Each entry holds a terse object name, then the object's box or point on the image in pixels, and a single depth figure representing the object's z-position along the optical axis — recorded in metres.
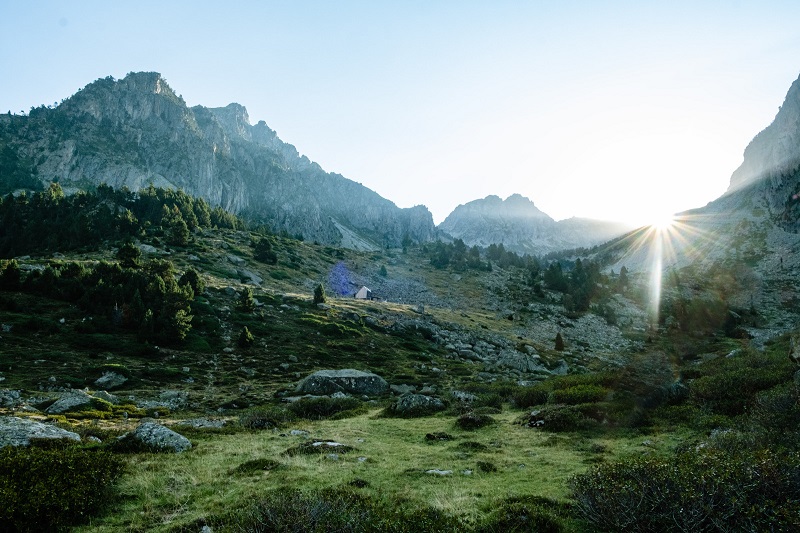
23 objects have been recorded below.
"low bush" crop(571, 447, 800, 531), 7.34
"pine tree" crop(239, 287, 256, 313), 52.84
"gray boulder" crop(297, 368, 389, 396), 31.33
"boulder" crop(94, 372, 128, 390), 28.23
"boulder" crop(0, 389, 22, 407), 21.07
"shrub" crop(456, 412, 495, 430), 19.74
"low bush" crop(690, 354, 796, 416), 18.03
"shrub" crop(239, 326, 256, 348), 42.41
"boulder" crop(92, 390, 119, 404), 24.00
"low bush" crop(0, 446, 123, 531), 8.43
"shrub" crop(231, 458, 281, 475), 12.77
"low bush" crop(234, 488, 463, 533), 7.77
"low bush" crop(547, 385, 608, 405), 22.91
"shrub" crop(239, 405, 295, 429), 20.37
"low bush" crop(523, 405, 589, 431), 18.67
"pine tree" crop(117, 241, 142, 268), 58.72
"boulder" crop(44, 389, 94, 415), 20.42
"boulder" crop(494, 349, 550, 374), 46.50
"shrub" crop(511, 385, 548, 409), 25.36
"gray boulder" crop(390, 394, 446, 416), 23.88
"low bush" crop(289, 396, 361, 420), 24.48
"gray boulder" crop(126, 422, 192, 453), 14.79
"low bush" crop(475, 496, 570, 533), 8.64
